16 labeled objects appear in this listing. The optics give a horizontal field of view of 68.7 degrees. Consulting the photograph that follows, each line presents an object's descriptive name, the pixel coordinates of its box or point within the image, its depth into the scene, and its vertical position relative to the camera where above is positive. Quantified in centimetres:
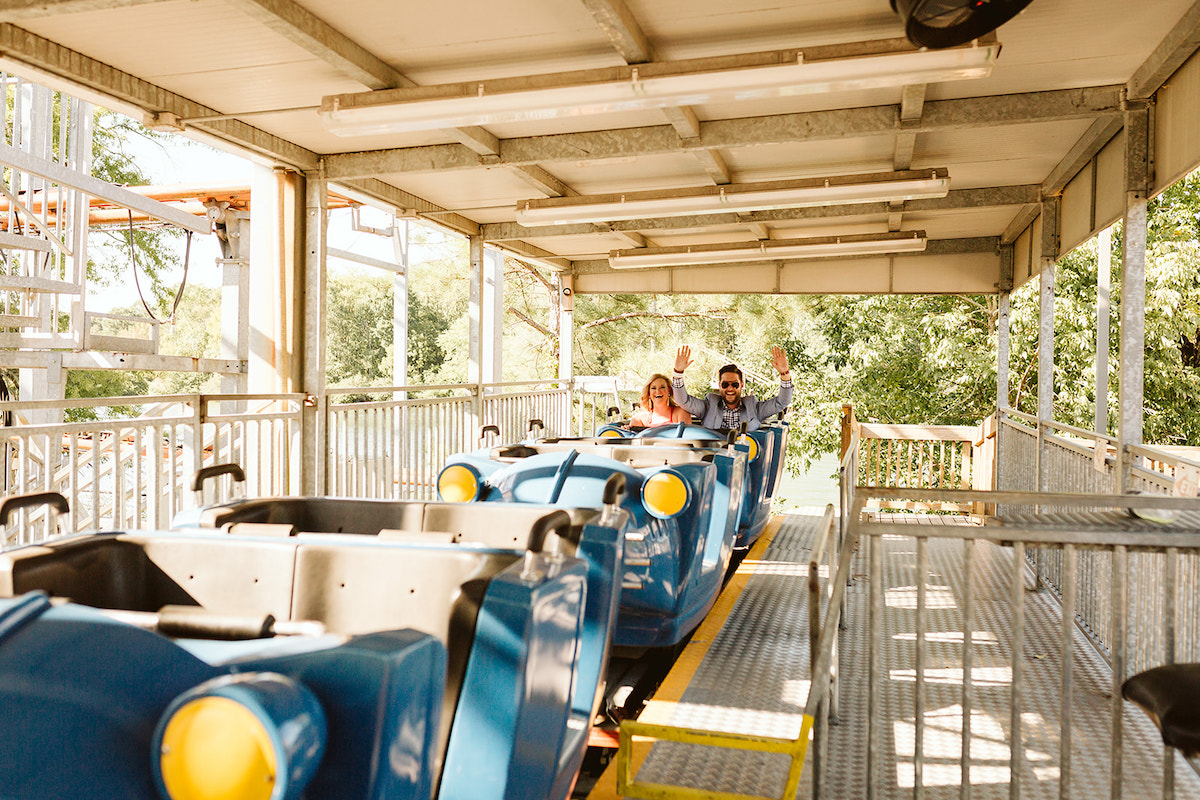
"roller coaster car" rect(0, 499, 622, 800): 102 -39
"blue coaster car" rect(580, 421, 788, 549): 507 -37
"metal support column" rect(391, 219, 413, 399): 1345 +144
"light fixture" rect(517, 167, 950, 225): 543 +132
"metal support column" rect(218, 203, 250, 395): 780 +101
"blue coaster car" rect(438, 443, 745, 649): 327 -40
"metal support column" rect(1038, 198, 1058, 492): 603 +66
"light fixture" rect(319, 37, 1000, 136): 327 +127
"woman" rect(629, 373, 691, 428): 717 -9
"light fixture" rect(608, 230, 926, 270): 777 +139
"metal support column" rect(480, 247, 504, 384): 1088 +110
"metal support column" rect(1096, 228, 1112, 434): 446 +39
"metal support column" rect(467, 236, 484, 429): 816 +71
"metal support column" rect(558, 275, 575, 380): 1051 +85
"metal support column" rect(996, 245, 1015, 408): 811 +73
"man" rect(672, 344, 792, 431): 704 -3
